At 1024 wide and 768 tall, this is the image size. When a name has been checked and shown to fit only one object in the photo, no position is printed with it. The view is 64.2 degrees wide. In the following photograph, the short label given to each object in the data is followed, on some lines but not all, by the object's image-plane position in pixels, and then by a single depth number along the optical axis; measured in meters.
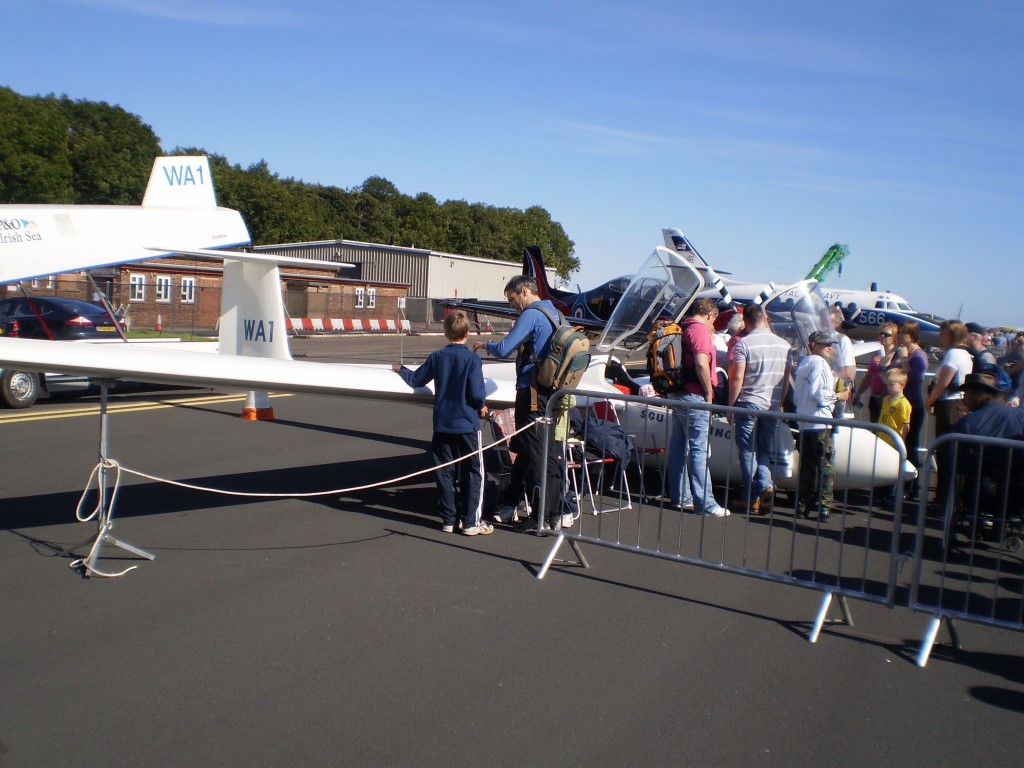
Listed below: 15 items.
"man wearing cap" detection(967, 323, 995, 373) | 8.70
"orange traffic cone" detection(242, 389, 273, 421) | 11.91
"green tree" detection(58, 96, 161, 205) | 59.69
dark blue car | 13.37
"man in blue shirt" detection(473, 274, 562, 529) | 6.14
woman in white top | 7.80
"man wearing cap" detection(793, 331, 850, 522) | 6.50
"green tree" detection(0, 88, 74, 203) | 48.00
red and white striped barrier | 29.97
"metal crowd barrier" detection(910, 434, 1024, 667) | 4.41
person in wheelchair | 5.57
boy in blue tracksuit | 6.24
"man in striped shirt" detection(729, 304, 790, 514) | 7.15
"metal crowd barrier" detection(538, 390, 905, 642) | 5.00
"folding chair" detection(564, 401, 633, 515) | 6.77
